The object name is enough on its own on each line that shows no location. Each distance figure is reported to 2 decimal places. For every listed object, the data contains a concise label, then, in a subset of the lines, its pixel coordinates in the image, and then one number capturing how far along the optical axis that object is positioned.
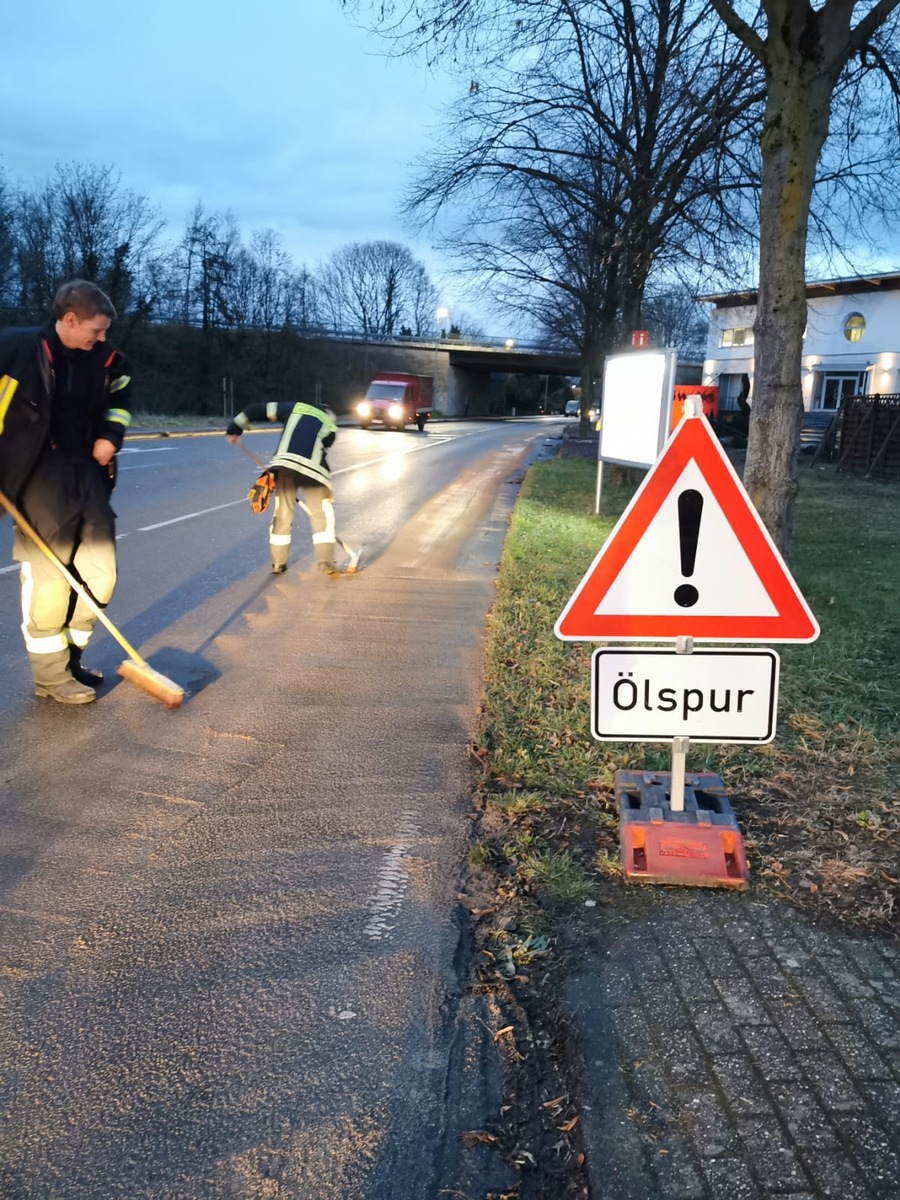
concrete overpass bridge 68.94
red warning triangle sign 3.14
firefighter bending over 8.30
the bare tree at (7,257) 42.94
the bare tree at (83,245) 45.41
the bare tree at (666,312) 20.91
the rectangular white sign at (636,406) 11.04
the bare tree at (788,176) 6.16
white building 37.78
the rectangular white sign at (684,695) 3.23
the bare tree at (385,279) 92.88
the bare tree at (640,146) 10.88
